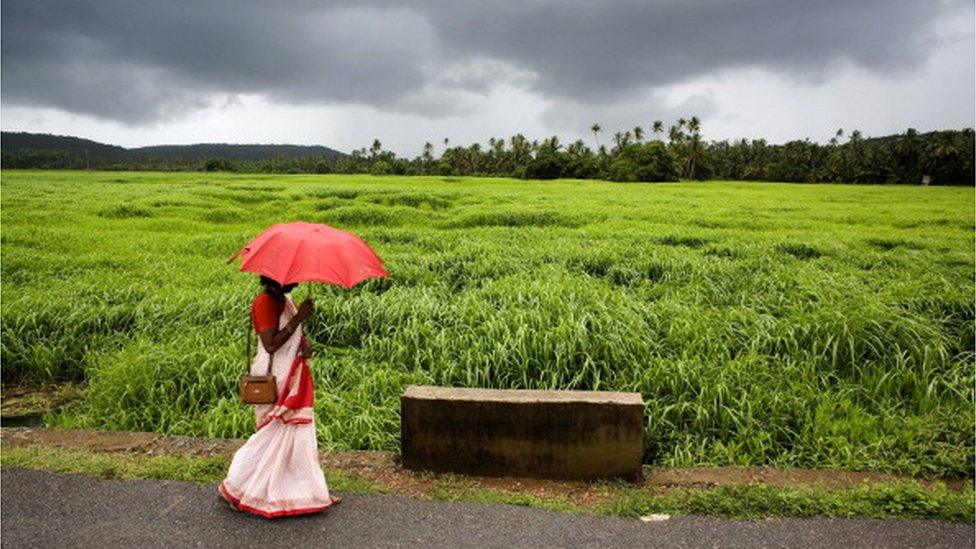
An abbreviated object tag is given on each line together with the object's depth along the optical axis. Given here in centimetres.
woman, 400
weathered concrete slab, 462
